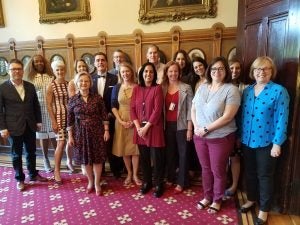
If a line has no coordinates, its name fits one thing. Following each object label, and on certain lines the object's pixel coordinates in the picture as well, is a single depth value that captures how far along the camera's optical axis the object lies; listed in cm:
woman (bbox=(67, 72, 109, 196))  261
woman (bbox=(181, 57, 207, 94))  268
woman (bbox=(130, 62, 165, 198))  251
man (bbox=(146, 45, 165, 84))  290
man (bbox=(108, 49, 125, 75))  304
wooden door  207
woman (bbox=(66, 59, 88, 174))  287
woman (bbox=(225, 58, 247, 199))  256
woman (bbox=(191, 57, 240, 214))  216
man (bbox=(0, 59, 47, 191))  279
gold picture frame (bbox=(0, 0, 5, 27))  422
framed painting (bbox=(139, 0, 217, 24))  351
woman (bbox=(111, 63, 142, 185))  272
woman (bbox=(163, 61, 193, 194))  256
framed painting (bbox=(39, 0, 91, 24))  389
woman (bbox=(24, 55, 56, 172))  309
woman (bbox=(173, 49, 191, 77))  285
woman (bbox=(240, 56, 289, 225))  201
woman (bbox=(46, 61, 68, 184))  294
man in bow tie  288
